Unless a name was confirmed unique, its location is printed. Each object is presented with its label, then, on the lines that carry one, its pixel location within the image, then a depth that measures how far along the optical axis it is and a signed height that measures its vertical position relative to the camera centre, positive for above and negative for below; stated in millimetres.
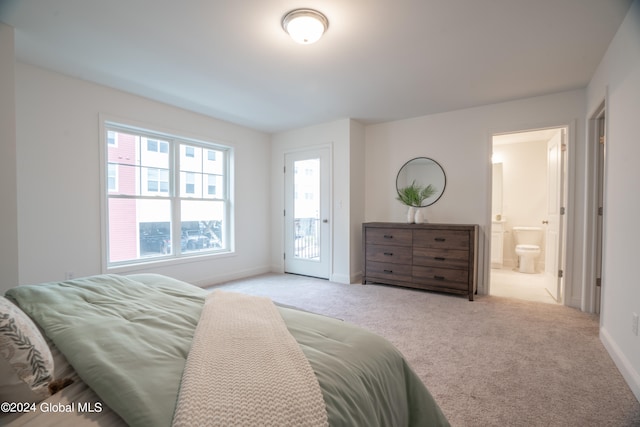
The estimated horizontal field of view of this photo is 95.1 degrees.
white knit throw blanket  673 -460
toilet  4898 -638
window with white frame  3361 +152
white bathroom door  3402 -79
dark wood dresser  3453 -598
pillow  753 -423
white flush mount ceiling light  1960 +1266
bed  708 -467
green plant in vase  4051 +177
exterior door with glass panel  4547 -80
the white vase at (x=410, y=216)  4016 -102
